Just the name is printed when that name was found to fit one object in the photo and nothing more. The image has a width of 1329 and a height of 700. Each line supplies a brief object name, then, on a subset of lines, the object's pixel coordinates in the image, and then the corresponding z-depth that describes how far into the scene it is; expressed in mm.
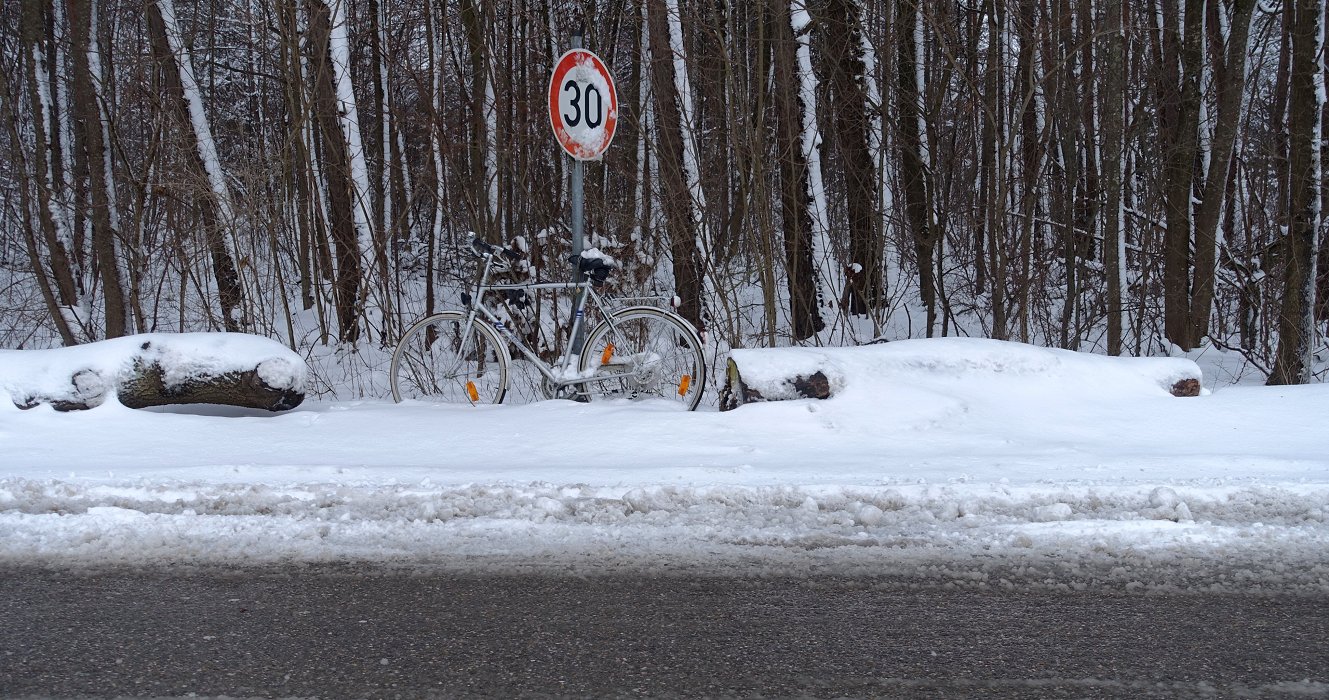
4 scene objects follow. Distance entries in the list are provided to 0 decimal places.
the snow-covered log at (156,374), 6008
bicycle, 6609
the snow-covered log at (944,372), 6125
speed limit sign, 6691
